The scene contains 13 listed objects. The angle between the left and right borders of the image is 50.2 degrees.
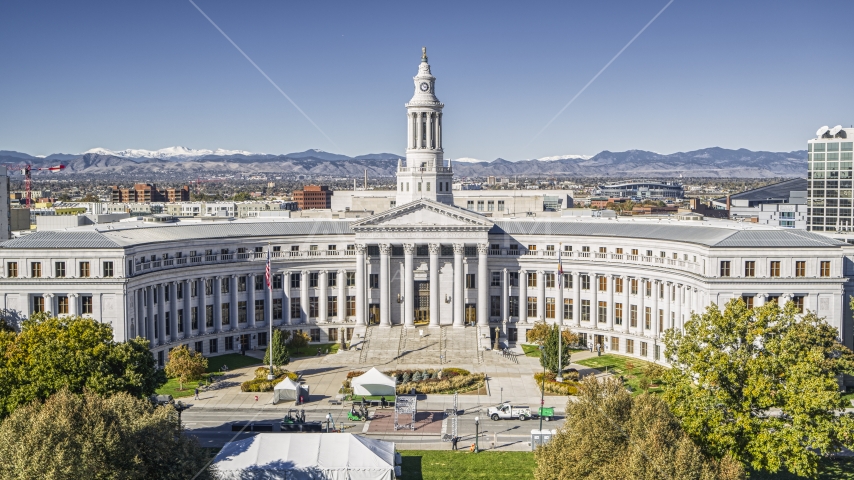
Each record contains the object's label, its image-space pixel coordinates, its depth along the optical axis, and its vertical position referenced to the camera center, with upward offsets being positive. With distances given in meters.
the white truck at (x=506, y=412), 87.31 -22.92
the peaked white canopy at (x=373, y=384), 94.00 -21.61
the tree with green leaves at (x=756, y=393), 60.00 -14.94
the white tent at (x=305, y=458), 63.50 -20.23
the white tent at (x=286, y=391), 93.25 -22.17
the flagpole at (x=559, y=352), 101.00 -19.90
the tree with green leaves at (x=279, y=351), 104.94 -20.30
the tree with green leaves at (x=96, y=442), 48.19 -14.89
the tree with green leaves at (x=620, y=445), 50.25 -15.88
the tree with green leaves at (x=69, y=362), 70.00 -14.87
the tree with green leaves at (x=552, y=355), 103.19 -20.57
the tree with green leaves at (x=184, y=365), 100.69 -21.15
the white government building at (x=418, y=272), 103.25 -12.27
